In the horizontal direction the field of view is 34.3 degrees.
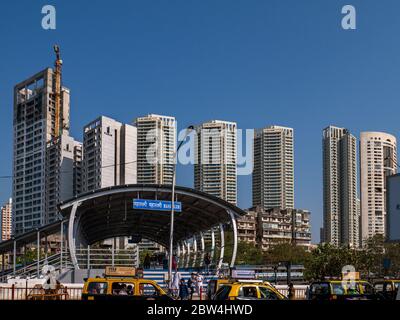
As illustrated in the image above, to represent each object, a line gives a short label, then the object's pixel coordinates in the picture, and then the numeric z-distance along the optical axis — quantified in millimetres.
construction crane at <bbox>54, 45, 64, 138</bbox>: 181750
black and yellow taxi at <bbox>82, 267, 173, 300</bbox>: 18828
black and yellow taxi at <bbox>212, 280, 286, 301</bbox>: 17609
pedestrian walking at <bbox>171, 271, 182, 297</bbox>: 33791
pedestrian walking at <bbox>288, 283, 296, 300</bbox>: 32562
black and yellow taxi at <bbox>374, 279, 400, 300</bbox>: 22109
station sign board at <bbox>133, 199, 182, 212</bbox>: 42062
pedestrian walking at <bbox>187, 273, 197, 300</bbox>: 34625
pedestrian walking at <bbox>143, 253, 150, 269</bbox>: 52969
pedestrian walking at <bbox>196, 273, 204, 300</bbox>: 34500
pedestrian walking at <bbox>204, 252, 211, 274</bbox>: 40312
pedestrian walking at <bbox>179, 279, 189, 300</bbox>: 31522
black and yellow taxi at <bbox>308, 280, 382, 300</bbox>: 21531
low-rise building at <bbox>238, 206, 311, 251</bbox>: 160500
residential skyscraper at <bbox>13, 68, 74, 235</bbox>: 176250
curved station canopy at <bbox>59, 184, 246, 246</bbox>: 45188
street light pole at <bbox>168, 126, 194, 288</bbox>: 34438
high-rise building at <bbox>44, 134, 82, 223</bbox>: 167625
